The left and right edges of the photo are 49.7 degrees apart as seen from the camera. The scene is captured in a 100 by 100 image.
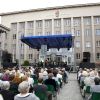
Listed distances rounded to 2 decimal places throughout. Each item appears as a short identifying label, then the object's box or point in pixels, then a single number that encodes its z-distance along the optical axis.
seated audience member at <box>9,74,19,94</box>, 3.58
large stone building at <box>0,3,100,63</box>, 27.35
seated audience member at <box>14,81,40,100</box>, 2.29
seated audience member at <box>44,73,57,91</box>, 4.71
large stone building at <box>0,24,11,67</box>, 31.03
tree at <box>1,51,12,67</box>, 23.01
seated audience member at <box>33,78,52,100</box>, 3.68
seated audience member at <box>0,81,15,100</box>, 2.61
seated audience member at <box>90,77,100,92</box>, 3.84
